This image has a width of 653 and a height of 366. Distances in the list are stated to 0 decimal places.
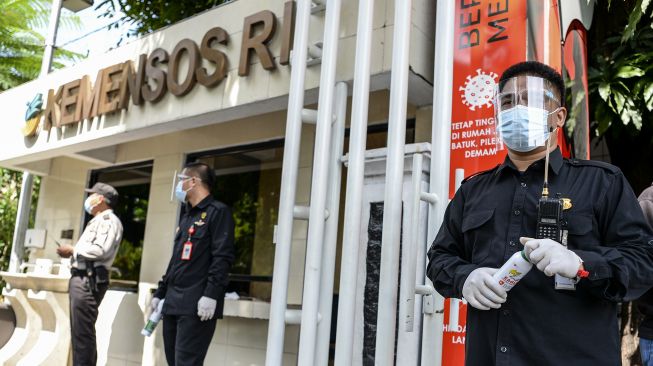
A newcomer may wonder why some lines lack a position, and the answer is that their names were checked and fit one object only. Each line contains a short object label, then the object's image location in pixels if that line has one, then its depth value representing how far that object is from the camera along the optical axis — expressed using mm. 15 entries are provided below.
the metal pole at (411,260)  2785
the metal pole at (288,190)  3219
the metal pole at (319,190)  3127
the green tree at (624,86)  4207
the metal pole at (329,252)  3221
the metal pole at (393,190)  2887
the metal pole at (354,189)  3051
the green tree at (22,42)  13711
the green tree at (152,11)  7711
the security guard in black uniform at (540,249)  1739
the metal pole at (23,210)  8539
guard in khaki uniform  5438
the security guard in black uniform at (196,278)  4199
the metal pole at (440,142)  2959
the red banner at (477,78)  3490
